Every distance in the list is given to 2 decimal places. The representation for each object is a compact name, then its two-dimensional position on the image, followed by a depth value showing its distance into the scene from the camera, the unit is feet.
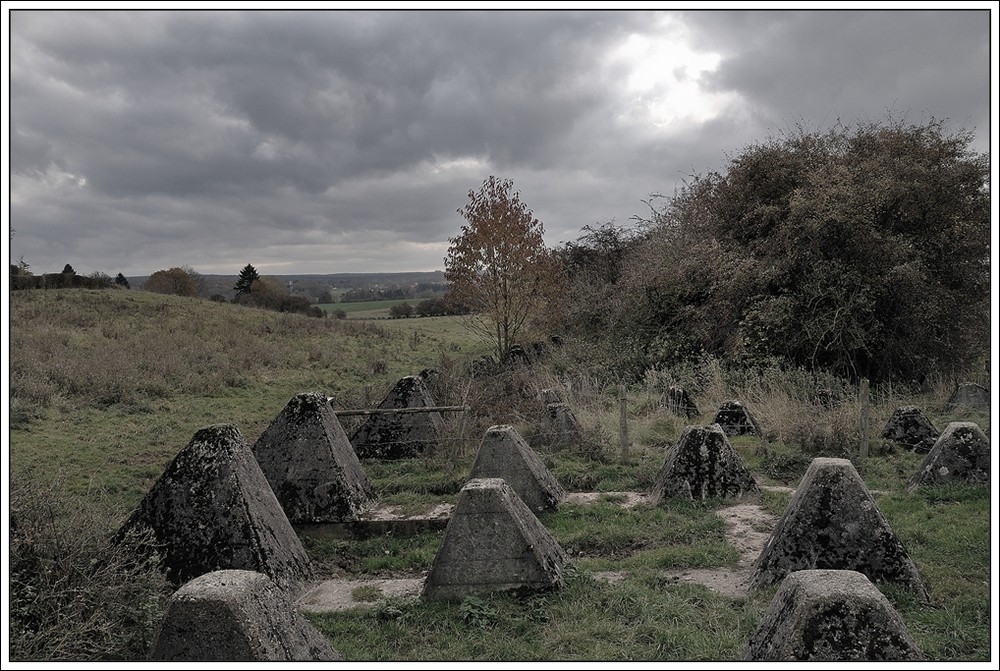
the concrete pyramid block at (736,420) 40.16
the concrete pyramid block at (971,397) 46.54
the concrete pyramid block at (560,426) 39.27
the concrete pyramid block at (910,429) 36.47
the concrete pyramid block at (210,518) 19.34
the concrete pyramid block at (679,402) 46.93
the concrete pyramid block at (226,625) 12.29
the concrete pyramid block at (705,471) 27.99
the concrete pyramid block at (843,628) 11.60
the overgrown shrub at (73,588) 14.25
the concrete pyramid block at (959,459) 27.35
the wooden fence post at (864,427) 34.14
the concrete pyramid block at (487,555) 18.63
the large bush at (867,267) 55.06
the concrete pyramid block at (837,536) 18.10
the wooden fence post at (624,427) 36.12
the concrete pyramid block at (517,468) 28.43
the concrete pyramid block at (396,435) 38.81
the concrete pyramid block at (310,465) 27.30
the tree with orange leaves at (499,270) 80.64
